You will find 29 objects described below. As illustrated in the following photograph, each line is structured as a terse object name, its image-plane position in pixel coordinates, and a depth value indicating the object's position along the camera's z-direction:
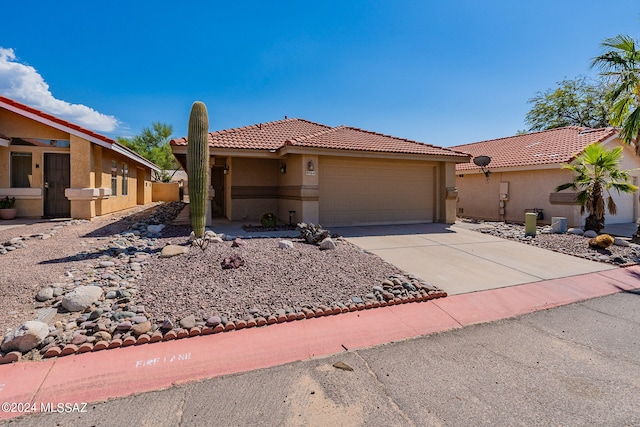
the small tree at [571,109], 29.36
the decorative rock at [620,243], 8.90
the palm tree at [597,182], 10.64
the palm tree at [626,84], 9.49
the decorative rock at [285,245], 7.36
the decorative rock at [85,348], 3.29
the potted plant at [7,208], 11.08
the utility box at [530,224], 10.42
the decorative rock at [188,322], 3.79
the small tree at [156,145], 38.93
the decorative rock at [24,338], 3.21
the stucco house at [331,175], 11.27
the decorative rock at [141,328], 3.62
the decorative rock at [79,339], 3.39
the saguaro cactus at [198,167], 7.48
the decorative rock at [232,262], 5.68
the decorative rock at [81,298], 4.08
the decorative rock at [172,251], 6.35
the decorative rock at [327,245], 7.55
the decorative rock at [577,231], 10.86
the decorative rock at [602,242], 8.56
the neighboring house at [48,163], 11.27
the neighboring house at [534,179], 14.06
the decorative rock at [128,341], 3.45
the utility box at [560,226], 11.27
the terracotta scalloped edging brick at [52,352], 3.19
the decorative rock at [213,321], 3.87
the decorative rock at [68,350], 3.23
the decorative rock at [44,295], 4.34
